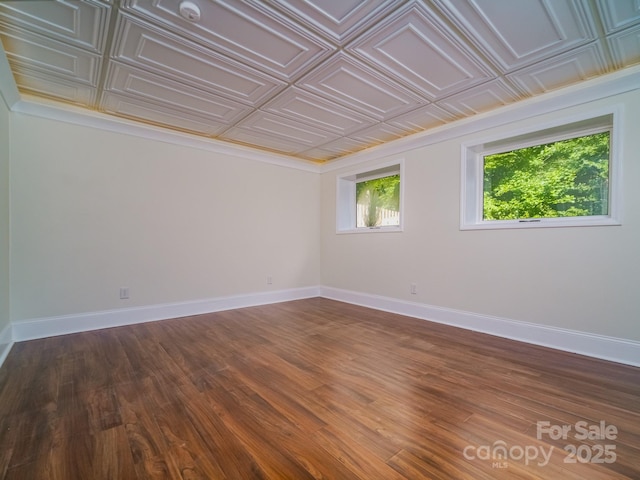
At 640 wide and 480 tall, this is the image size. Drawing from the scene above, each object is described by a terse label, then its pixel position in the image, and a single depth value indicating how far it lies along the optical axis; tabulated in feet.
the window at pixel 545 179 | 8.18
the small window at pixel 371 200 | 13.70
